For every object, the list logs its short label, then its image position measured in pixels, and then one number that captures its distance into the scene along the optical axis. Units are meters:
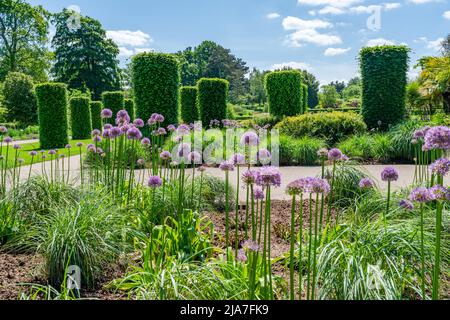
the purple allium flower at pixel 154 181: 3.01
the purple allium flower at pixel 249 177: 2.04
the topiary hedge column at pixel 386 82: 13.27
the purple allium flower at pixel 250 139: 2.56
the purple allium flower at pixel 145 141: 4.77
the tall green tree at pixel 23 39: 30.17
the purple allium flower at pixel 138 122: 4.79
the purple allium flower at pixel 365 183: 2.80
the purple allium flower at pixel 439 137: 1.87
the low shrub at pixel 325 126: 12.18
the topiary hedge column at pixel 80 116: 20.31
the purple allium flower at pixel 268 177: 1.85
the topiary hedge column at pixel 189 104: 19.86
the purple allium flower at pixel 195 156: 3.42
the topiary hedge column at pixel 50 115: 15.06
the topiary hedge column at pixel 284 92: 16.38
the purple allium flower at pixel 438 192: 1.70
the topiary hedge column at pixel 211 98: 14.49
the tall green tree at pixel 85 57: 35.59
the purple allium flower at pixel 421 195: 1.77
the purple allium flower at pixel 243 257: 2.35
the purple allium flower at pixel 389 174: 2.54
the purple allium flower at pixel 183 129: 4.48
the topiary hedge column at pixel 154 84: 11.89
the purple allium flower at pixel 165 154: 3.91
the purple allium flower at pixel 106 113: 4.85
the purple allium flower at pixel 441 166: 1.88
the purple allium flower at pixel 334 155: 2.75
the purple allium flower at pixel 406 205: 2.46
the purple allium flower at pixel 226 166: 2.82
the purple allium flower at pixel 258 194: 2.44
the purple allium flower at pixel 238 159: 2.57
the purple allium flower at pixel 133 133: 3.99
